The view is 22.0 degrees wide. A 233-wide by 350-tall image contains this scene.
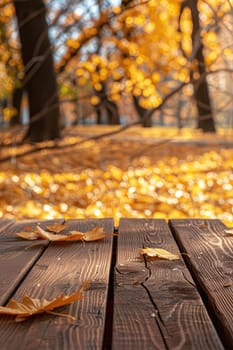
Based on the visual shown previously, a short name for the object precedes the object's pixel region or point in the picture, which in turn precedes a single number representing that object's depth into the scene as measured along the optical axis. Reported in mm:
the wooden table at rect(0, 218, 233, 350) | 1346
